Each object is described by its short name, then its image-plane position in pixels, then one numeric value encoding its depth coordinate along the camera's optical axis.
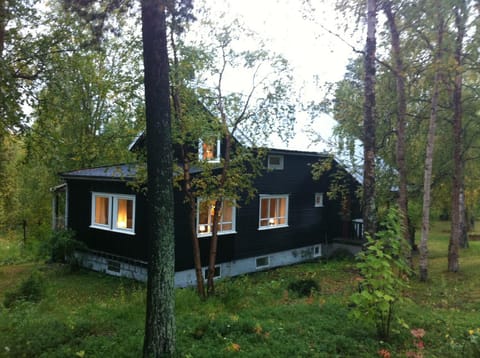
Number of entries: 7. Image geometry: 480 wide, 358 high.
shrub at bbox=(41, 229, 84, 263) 12.58
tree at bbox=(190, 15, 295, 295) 8.73
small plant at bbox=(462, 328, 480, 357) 4.62
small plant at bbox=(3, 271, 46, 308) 7.54
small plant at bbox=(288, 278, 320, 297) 9.33
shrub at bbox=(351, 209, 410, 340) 4.82
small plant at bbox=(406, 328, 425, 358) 4.77
